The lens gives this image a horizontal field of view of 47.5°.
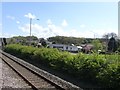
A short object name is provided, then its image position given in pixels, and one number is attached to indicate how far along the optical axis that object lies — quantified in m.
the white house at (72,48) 44.36
